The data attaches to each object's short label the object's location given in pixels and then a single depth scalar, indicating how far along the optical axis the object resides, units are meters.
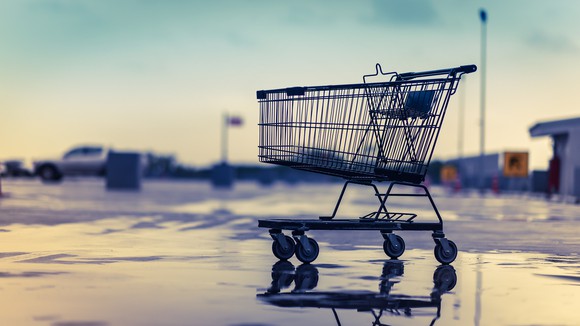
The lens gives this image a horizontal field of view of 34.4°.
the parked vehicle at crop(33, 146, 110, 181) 52.56
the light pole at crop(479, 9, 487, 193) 55.31
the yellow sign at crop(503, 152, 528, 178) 46.78
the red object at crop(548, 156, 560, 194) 43.56
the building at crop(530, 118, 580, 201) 40.16
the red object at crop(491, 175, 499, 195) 51.28
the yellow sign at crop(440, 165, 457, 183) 67.88
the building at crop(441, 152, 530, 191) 46.91
